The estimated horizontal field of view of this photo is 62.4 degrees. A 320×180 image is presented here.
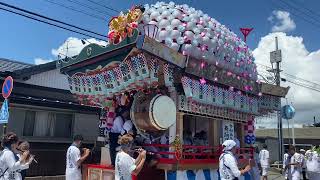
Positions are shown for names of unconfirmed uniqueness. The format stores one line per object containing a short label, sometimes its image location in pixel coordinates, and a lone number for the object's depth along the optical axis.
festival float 5.79
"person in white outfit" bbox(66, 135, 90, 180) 6.12
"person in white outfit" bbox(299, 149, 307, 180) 9.91
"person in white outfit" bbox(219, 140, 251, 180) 4.83
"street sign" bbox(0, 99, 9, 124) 6.29
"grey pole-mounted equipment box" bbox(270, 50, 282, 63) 20.65
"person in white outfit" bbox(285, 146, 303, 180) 9.30
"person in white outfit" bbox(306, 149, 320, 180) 10.39
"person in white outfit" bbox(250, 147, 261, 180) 8.43
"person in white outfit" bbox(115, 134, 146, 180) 4.24
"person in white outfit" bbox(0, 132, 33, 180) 4.50
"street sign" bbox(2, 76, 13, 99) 6.57
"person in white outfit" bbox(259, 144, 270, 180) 12.09
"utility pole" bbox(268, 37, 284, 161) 18.71
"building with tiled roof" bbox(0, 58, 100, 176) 10.03
